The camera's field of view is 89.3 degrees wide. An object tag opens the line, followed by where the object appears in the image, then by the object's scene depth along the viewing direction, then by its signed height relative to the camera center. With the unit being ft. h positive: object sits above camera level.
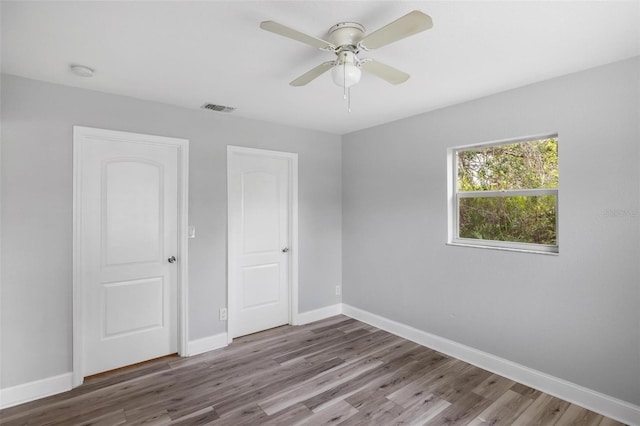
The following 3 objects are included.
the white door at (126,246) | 8.97 -0.92
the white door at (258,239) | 11.73 -0.95
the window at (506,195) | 8.63 +0.55
